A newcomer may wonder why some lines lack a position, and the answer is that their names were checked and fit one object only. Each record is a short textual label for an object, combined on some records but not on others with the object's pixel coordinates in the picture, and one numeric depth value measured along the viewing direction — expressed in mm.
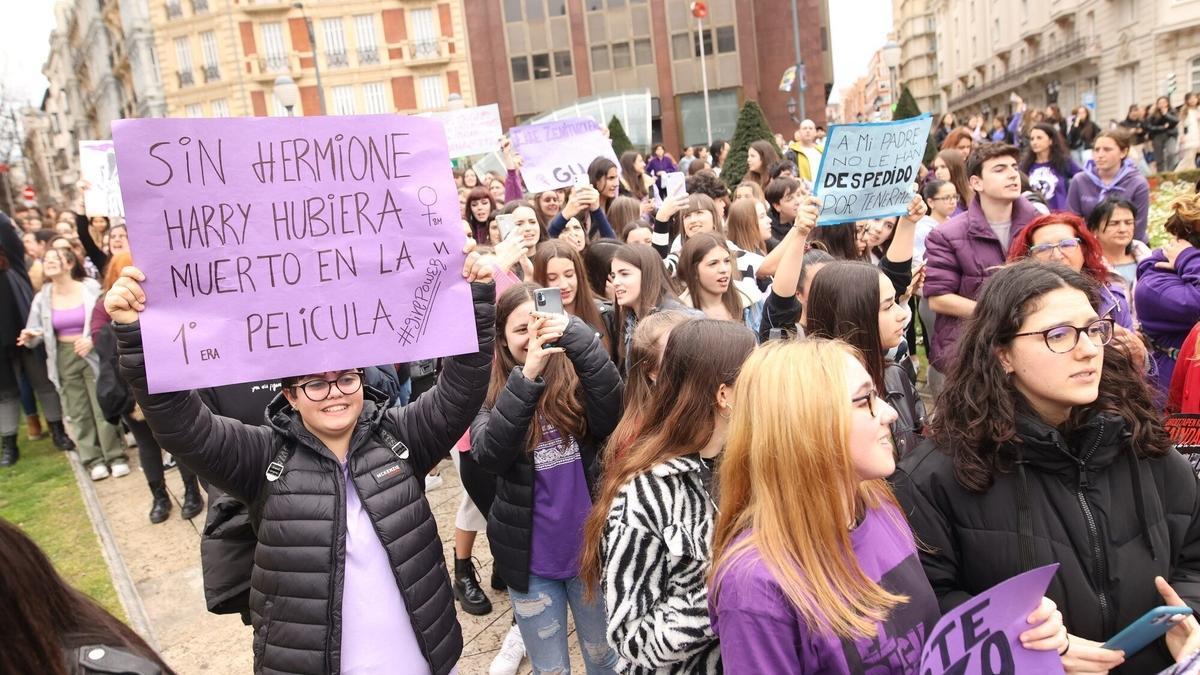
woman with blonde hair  1671
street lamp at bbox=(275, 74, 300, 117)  16328
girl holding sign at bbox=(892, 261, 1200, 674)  1984
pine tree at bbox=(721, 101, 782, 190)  15334
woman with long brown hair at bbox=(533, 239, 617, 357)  4195
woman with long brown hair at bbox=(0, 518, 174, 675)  1459
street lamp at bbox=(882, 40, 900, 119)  16812
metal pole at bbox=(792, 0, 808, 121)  19188
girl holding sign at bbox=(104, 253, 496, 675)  2332
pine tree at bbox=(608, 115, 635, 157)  19734
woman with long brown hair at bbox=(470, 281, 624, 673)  3102
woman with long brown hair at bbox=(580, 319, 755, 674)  2074
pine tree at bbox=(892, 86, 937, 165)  15367
